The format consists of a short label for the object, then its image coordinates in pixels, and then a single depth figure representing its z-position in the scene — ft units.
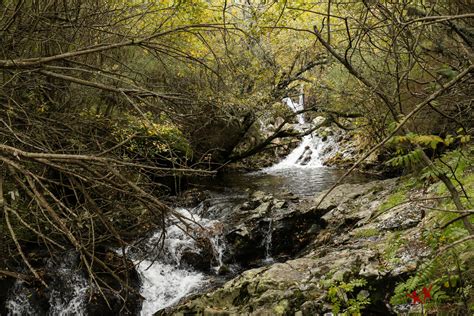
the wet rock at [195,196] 38.14
